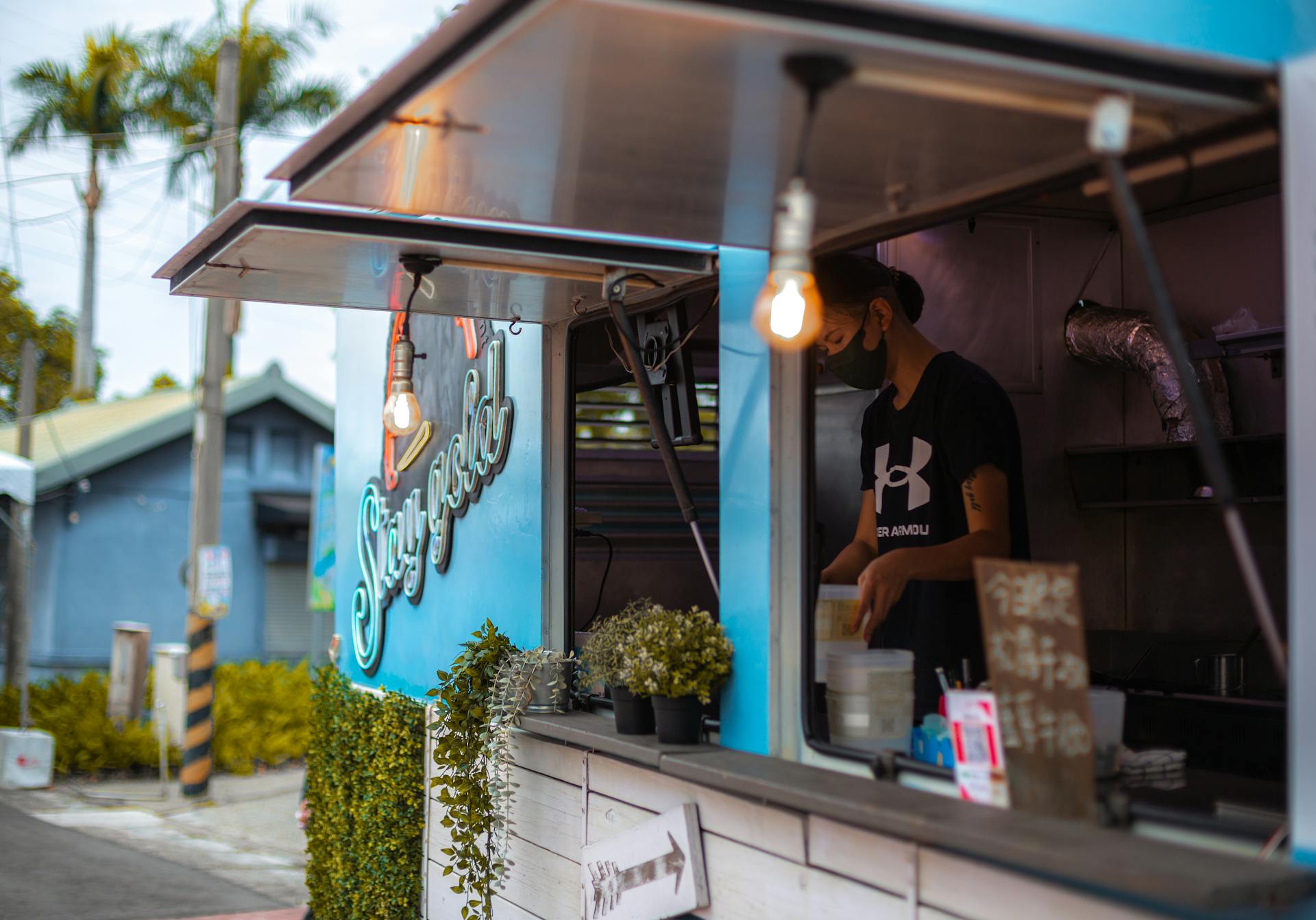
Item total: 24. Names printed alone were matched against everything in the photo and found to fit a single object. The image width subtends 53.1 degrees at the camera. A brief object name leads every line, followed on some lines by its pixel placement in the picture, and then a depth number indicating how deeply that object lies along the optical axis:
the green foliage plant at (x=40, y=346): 29.62
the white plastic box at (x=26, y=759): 12.01
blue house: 17.61
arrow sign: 3.61
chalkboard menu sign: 2.52
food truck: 2.26
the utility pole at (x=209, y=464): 11.73
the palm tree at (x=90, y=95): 21.30
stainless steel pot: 4.62
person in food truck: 3.63
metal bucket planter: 4.62
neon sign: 5.38
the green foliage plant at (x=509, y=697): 4.56
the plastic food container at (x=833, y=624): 3.56
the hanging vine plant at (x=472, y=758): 4.60
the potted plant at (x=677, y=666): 3.62
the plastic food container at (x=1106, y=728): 2.88
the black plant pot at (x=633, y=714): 3.88
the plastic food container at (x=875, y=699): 3.24
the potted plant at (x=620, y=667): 3.88
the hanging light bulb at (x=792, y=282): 2.38
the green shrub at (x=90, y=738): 12.83
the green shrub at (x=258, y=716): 13.33
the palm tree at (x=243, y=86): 19.97
